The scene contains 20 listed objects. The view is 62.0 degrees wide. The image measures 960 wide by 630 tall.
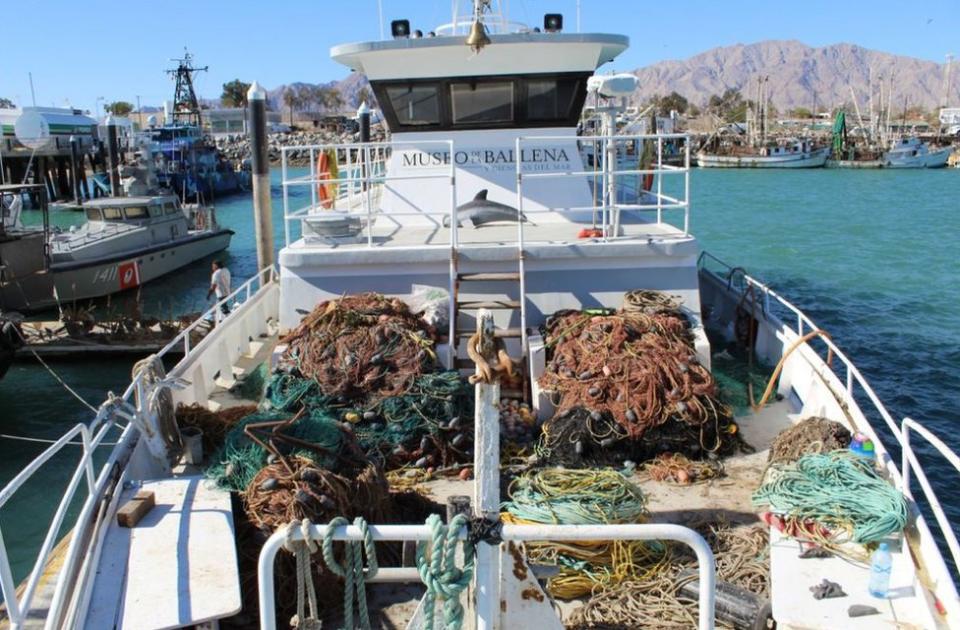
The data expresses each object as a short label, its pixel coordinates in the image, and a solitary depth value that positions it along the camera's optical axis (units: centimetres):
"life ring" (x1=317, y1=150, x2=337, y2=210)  1271
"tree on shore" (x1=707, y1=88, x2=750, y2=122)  13421
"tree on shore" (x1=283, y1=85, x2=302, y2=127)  15456
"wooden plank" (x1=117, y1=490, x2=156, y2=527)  509
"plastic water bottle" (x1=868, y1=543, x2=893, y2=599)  478
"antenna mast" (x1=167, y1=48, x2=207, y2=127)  7125
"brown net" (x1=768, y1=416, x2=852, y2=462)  647
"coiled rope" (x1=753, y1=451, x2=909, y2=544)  522
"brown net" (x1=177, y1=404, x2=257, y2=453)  732
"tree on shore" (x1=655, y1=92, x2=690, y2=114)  12742
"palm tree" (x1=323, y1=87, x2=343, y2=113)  18072
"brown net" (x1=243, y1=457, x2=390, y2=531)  502
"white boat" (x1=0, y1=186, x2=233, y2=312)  1942
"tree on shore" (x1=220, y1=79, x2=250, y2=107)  12671
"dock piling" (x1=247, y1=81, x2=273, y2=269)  1485
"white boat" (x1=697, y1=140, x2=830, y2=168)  7738
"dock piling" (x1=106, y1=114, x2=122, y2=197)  4000
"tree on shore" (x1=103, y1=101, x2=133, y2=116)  12734
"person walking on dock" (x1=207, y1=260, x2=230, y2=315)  1565
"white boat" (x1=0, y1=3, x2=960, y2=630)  382
